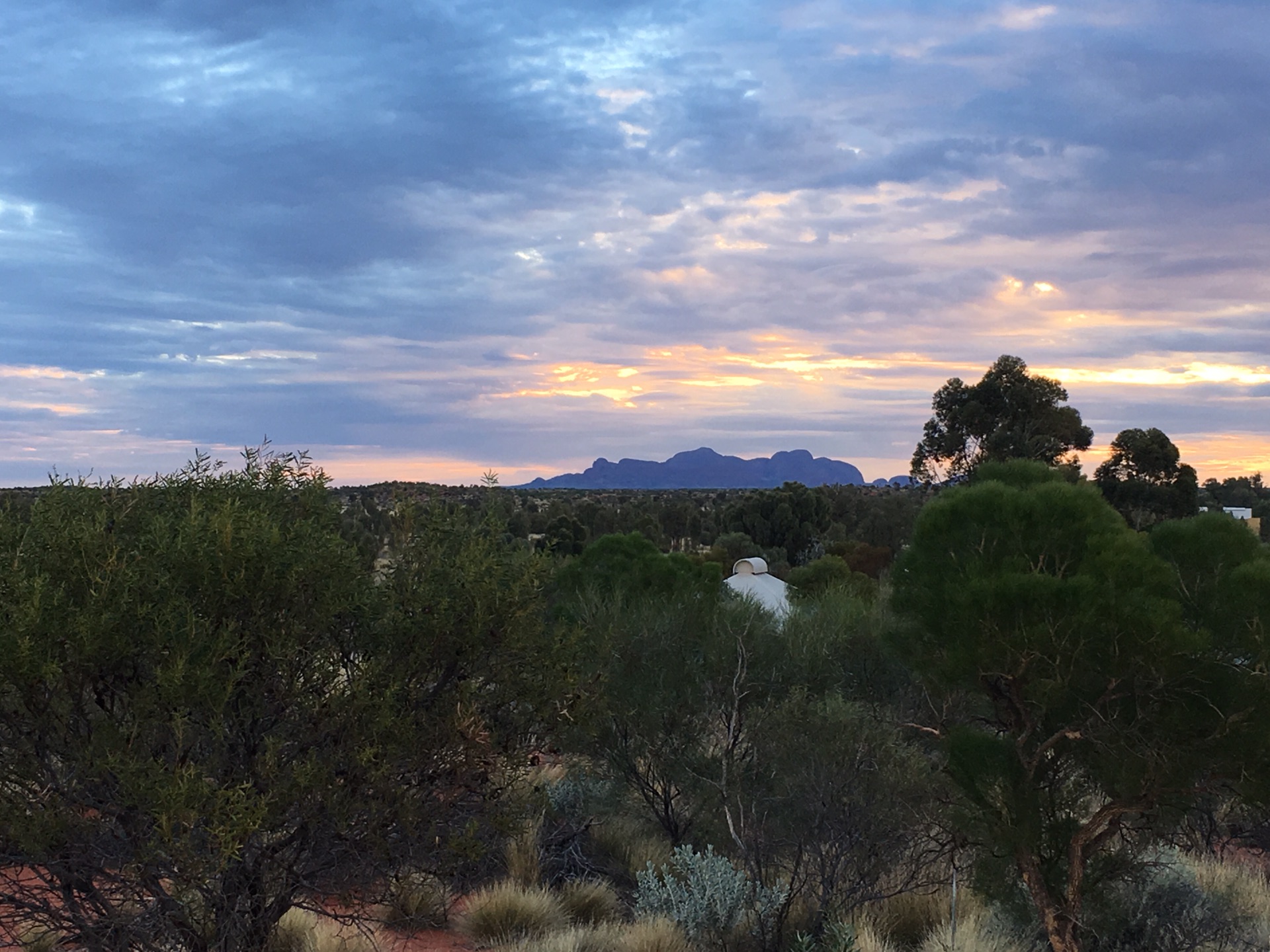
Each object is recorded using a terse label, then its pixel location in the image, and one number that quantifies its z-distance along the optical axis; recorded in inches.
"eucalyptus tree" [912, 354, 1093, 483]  1396.4
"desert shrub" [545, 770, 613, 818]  481.1
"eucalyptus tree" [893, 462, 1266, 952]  271.3
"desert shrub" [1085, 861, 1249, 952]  327.6
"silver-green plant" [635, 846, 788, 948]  336.8
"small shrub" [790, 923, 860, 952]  308.3
